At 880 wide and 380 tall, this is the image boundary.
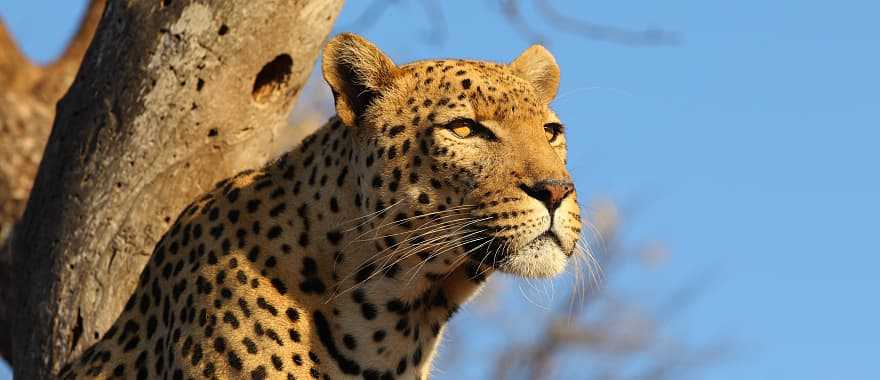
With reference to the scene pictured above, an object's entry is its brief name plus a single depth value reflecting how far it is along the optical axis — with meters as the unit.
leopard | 13.92
